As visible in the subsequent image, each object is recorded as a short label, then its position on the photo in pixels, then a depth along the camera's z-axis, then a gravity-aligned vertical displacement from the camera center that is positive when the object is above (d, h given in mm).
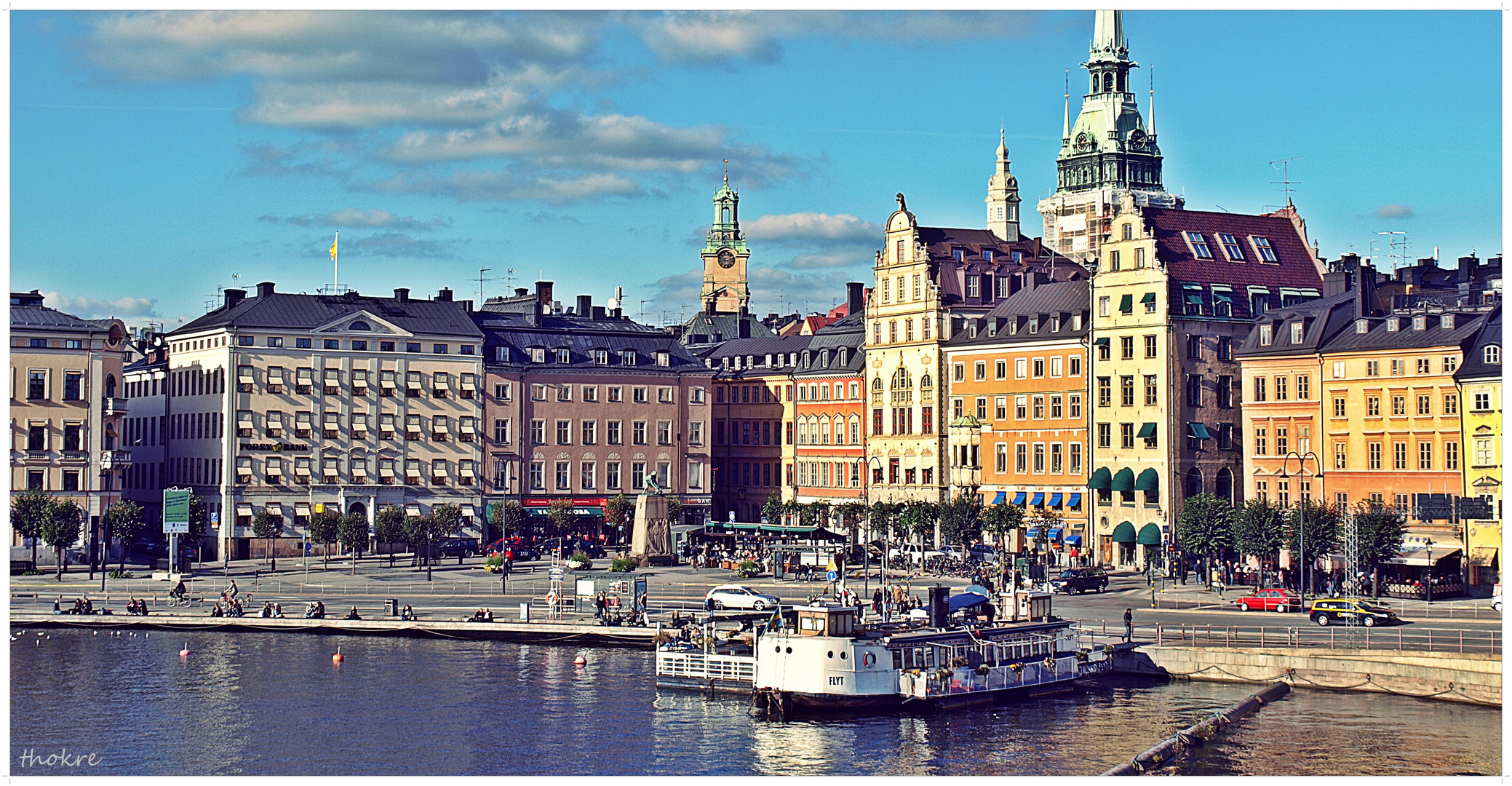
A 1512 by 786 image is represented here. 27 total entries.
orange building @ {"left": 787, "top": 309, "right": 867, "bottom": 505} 159375 +8201
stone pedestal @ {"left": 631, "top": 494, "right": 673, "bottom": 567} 132500 -268
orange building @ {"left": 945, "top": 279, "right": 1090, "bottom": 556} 138650 +8164
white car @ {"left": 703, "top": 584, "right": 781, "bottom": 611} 101125 -3208
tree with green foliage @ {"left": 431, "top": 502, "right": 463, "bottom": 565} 143000 +757
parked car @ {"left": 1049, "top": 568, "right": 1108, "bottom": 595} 112562 -2681
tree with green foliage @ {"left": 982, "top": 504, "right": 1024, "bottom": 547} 135125 +580
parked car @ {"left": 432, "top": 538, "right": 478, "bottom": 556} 146500 -1148
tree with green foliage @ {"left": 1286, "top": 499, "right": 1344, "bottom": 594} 110562 -244
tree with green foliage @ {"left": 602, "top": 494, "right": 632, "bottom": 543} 154000 +1061
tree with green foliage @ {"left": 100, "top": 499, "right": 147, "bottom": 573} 136750 +640
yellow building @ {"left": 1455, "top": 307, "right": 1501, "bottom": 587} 109625 +4639
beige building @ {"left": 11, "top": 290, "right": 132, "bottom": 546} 140000 +7897
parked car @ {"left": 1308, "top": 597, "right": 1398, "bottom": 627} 91625 -3494
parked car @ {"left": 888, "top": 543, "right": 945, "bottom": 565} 131750 -1448
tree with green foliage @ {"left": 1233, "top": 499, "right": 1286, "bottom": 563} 112938 -61
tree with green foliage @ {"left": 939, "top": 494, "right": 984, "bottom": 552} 135875 +496
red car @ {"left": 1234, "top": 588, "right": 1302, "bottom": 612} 99188 -3272
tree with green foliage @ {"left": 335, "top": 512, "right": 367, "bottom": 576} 138625 -14
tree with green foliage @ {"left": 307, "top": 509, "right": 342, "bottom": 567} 139875 +128
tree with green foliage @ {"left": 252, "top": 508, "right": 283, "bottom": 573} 145500 +235
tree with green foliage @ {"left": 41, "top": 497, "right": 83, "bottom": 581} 130375 +319
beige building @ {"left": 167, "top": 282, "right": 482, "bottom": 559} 148750 +8440
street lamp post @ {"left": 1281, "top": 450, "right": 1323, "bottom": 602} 103750 +971
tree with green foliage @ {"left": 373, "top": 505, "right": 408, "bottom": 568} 141375 +305
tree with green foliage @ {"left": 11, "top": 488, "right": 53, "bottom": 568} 131375 +929
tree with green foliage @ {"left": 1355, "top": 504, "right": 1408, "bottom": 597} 106375 -452
